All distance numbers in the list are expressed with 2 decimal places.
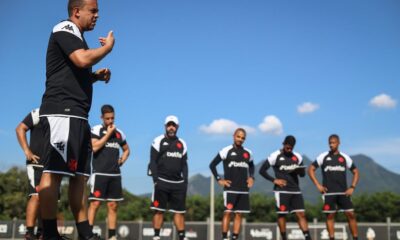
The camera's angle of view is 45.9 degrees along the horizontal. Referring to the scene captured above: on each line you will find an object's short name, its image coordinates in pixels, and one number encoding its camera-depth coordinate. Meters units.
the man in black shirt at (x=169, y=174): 10.83
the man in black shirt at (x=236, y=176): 11.92
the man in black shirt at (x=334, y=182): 12.38
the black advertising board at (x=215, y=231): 18.69
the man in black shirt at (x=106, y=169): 10.08
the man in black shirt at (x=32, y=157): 7.25
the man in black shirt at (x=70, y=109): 4.30
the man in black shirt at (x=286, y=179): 12.30
